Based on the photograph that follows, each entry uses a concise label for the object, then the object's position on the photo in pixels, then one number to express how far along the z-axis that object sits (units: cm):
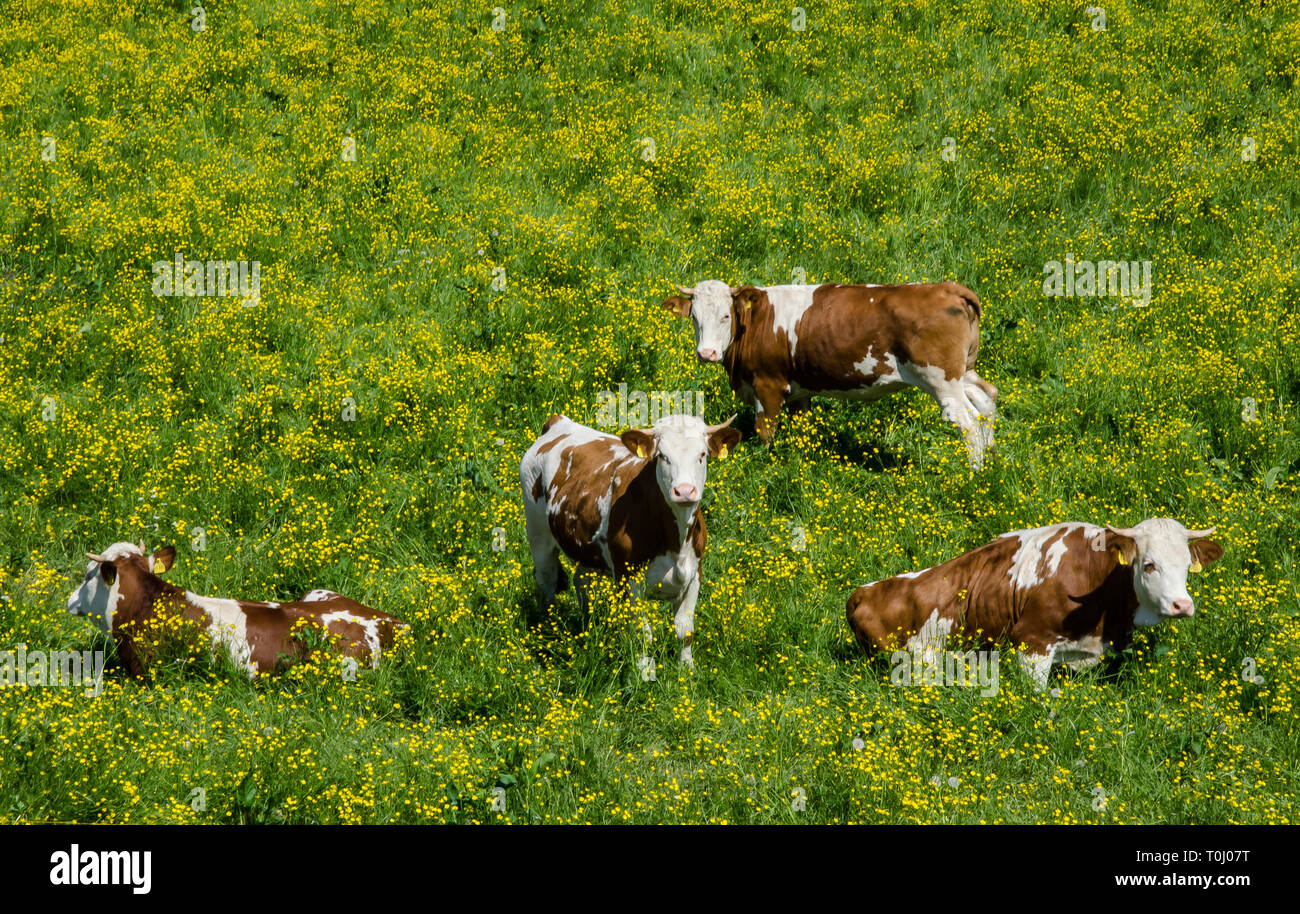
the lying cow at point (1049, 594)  1398
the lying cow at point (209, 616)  1511
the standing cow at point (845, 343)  1997
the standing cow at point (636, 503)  1440
